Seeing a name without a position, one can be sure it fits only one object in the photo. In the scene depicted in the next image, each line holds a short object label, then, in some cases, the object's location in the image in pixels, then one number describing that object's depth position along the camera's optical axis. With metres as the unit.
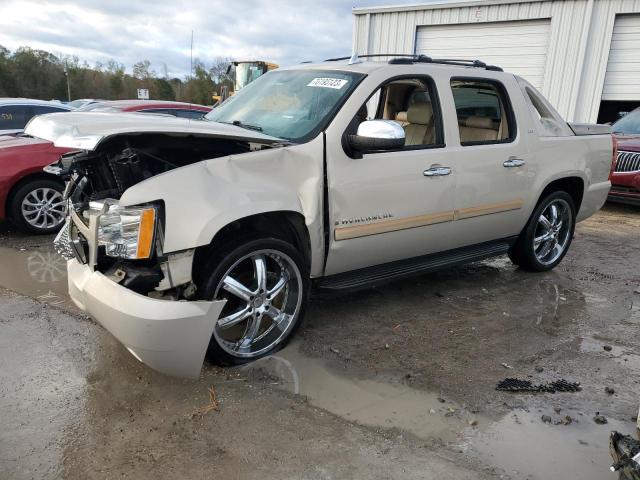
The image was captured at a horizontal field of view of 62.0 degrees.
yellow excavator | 18.30
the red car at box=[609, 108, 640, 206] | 8.75
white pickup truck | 2.80
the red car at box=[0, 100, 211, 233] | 5.90
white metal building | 12.58
